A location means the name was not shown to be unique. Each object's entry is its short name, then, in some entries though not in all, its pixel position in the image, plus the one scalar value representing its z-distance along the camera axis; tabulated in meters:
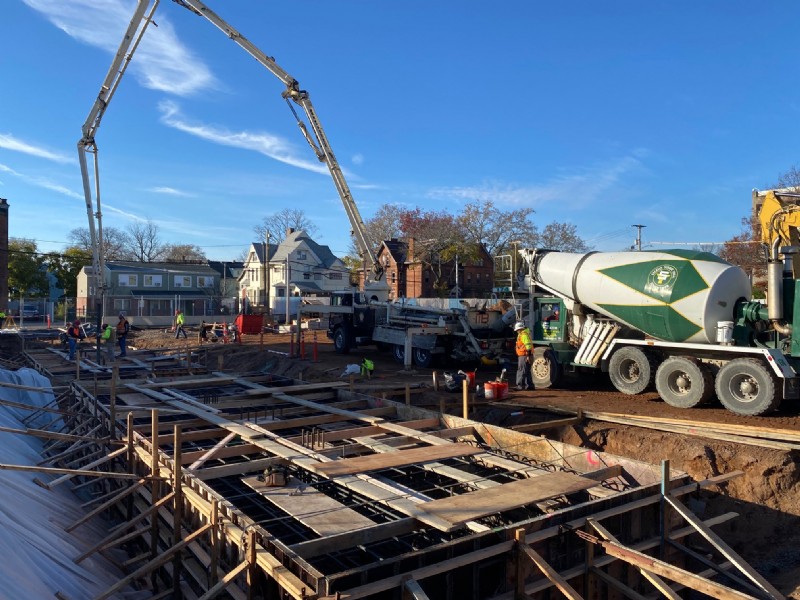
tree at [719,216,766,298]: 33.58
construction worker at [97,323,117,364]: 21.97
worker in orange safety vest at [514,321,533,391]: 14.30
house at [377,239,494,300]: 47.12
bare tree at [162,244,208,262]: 90.95
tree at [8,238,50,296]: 52.50
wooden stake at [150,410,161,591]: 7.29
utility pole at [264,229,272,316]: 41.67
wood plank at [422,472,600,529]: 5.94
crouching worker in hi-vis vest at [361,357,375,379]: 16.64
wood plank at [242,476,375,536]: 5.99
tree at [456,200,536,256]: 50.09
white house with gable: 56.91
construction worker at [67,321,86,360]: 21.94
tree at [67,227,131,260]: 80.38
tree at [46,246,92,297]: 58.56
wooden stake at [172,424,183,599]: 6.65
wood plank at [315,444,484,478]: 7.24
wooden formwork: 5.17
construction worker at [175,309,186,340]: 31.05
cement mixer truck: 10.93
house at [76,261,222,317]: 46.56
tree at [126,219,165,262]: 85.92
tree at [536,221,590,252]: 56.28
